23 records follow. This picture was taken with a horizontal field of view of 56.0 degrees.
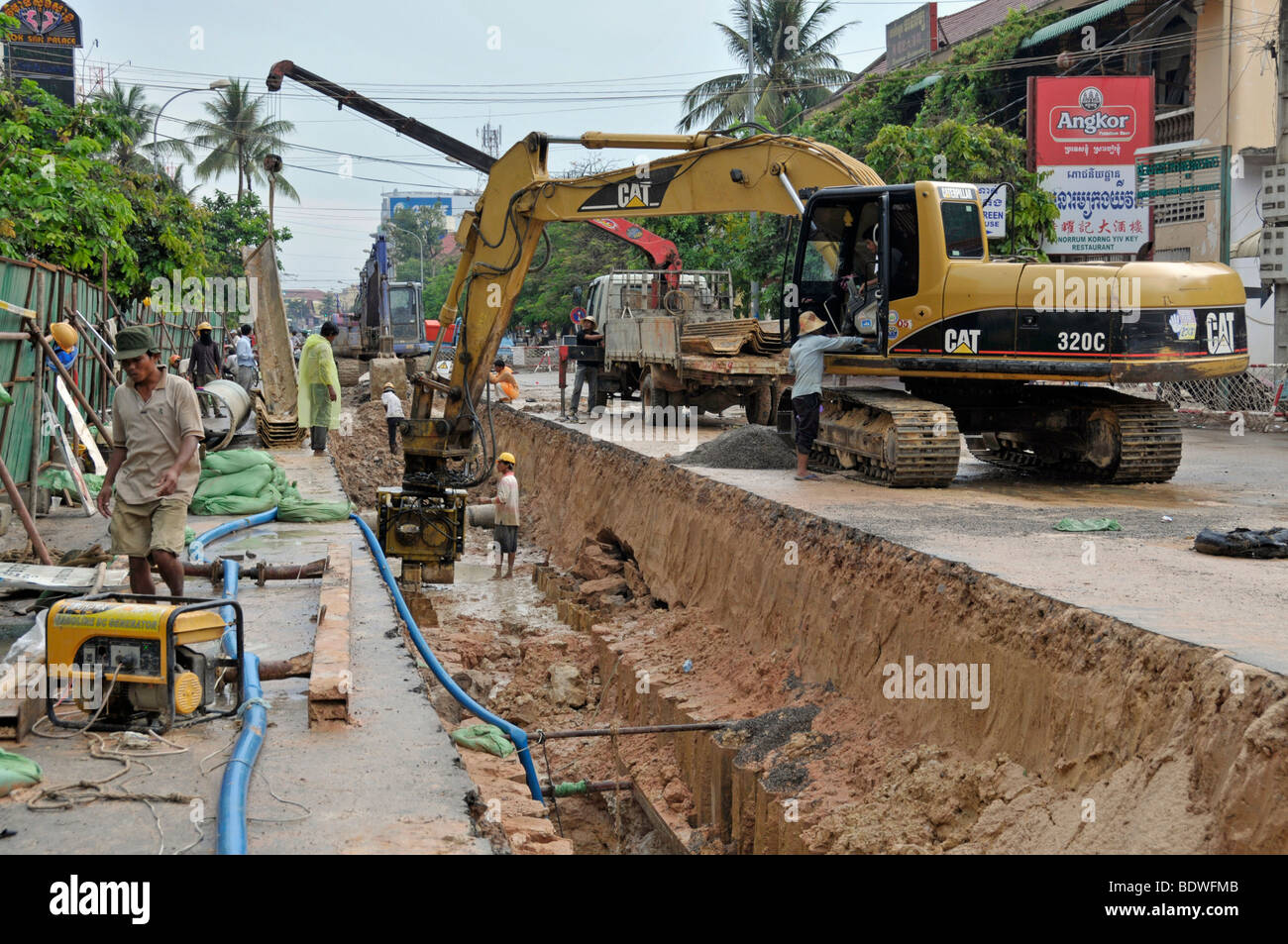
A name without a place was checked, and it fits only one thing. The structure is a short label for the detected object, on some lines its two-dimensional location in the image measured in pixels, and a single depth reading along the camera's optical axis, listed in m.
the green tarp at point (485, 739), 6.93
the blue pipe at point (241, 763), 4.39
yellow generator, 5.40
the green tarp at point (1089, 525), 9.08
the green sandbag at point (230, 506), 11.68
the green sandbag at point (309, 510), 11.95
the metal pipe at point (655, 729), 9.03
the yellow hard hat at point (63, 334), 9.95
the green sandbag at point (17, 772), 4.90
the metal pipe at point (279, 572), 8.47
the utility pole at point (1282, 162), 17.81
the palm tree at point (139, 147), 36.16
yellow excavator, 10.48
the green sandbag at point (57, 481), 11.27
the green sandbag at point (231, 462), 12.10
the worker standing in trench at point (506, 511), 14.82
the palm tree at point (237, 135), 48.96
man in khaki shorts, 6.62
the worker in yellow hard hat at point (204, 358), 19.28
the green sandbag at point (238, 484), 11.91
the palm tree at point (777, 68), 36.59
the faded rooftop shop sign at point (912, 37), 35.03
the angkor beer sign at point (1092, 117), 24.44
